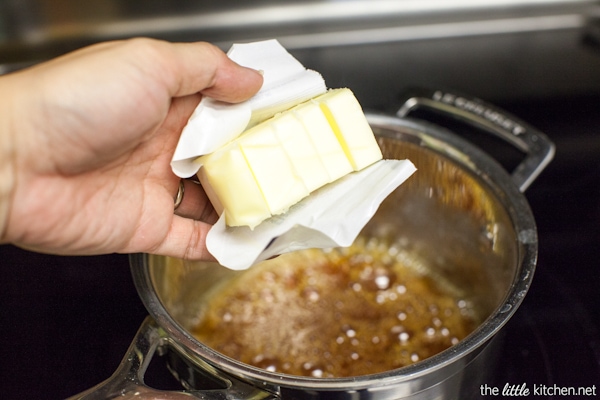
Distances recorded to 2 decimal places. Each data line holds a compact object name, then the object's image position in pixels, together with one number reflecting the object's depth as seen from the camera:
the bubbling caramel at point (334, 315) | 0.88
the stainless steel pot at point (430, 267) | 0.64
